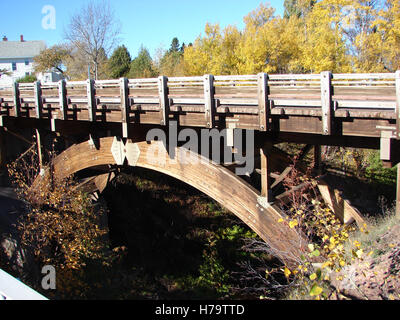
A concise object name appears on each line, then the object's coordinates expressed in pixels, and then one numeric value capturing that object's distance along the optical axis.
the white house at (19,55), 47.95
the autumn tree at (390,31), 16.33
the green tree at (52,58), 39.28
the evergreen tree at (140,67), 37.47
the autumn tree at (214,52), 23.06
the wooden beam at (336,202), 9.16
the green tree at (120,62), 39.35
